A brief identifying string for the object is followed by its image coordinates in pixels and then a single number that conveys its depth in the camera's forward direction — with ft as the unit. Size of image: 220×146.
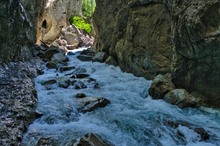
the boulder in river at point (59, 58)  66.21
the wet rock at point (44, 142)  19.22
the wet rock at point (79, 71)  51.61
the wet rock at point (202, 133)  21.67
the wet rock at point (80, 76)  46.58
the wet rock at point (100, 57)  64.00
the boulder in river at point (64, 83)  39.05
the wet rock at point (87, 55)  71.55
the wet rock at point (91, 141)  17.77
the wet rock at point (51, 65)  58.18
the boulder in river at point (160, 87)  32.12
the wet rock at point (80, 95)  32.76
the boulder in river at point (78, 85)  38.75
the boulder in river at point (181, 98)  29.43
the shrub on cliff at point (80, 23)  139.13
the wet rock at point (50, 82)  40.74
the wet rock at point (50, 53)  70.10
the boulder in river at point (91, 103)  28.09
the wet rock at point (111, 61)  58.74
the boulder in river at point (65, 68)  54.69
